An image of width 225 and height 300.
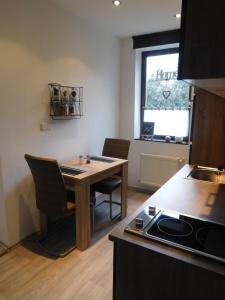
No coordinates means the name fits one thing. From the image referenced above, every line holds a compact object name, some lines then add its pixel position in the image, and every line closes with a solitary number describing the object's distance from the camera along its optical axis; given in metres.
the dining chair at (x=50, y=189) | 2.11
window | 3.64
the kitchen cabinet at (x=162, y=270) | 0.96
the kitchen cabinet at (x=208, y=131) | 2.26
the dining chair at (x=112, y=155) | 2.95
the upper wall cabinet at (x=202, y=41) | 0.75
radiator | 3.58
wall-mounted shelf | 2.66
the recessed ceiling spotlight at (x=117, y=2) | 2.43
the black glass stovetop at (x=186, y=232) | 1.05
